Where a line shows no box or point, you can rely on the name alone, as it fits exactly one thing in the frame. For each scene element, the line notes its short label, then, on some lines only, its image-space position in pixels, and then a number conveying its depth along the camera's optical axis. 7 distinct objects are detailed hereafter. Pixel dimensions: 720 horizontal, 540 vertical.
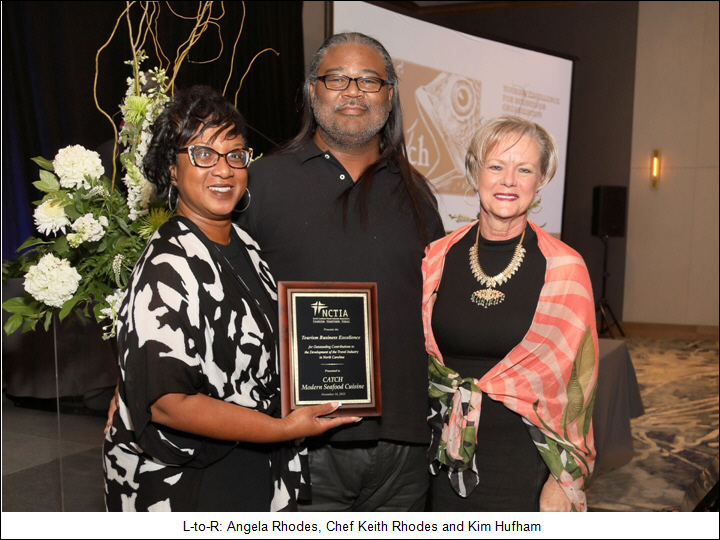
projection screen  5.80
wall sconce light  9.48
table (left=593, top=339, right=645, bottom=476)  3.99
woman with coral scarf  1.76
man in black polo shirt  1.91
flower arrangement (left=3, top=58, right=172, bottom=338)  1.84
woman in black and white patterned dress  1.45
